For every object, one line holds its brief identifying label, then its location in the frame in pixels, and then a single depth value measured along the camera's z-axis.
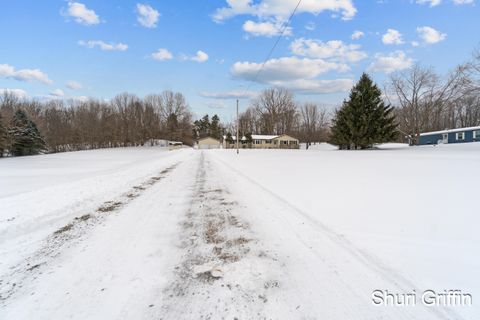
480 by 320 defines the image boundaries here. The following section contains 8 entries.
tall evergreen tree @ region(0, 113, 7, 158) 38.81
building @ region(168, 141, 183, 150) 67.73
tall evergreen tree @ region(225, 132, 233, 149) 70.62
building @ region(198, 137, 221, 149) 77.31
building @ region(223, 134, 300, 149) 69.28
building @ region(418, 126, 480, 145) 38.97
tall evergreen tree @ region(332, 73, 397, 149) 33.50
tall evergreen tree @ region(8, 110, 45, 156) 42.49
